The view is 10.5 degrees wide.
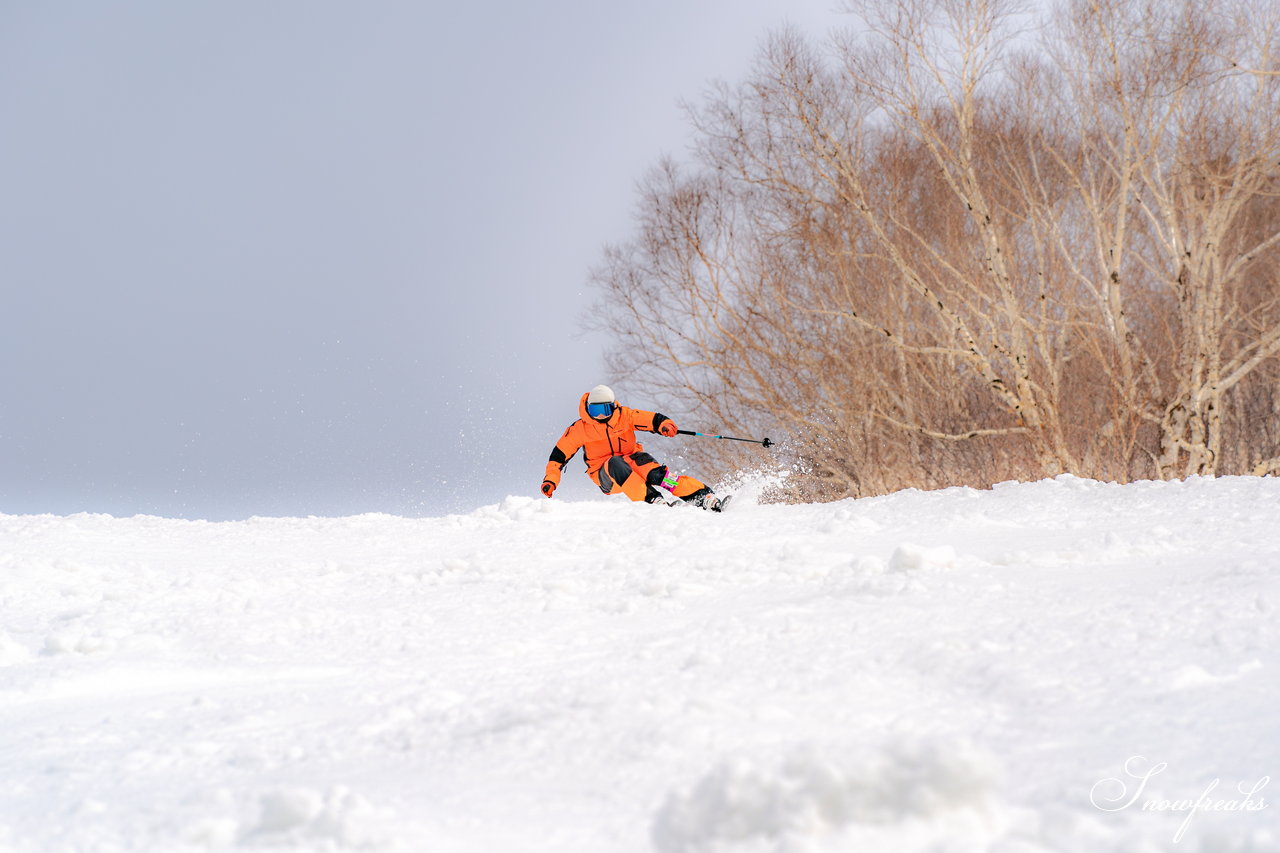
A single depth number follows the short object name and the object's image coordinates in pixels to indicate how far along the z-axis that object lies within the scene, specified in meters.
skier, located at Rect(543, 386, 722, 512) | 55.32
